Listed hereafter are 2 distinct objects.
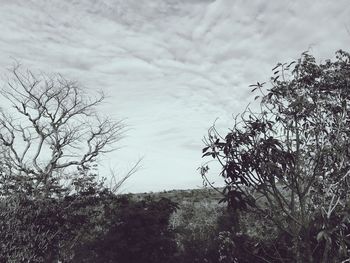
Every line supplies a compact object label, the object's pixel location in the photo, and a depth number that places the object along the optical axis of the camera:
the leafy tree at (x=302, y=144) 5.75
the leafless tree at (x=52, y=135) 16.30
